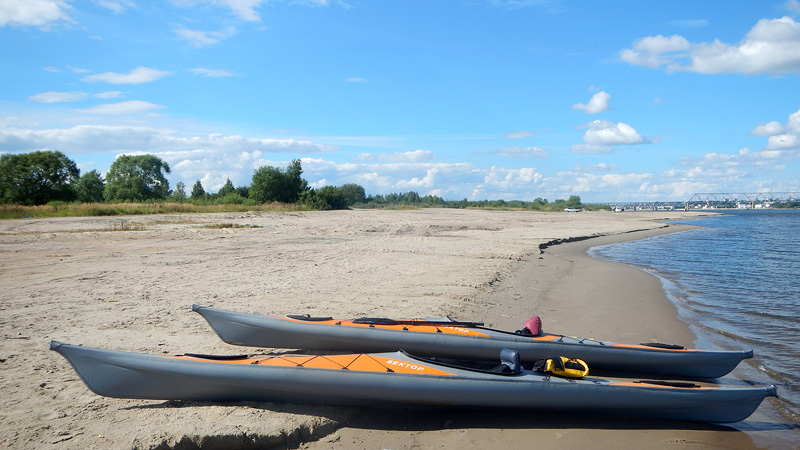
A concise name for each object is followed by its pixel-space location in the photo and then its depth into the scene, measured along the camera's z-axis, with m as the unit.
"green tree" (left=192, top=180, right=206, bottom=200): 46.59
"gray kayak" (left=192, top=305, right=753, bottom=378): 5.06
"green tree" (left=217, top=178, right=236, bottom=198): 45.16
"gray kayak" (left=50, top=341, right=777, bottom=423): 3.81
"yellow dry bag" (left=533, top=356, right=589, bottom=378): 4.27
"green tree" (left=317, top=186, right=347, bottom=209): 38.25
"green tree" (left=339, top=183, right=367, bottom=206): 54.97
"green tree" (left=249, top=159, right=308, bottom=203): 39.00
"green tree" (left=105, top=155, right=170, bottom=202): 46.53
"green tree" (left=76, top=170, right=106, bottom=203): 40.78
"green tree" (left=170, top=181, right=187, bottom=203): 35.78
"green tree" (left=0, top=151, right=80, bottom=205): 33.19
